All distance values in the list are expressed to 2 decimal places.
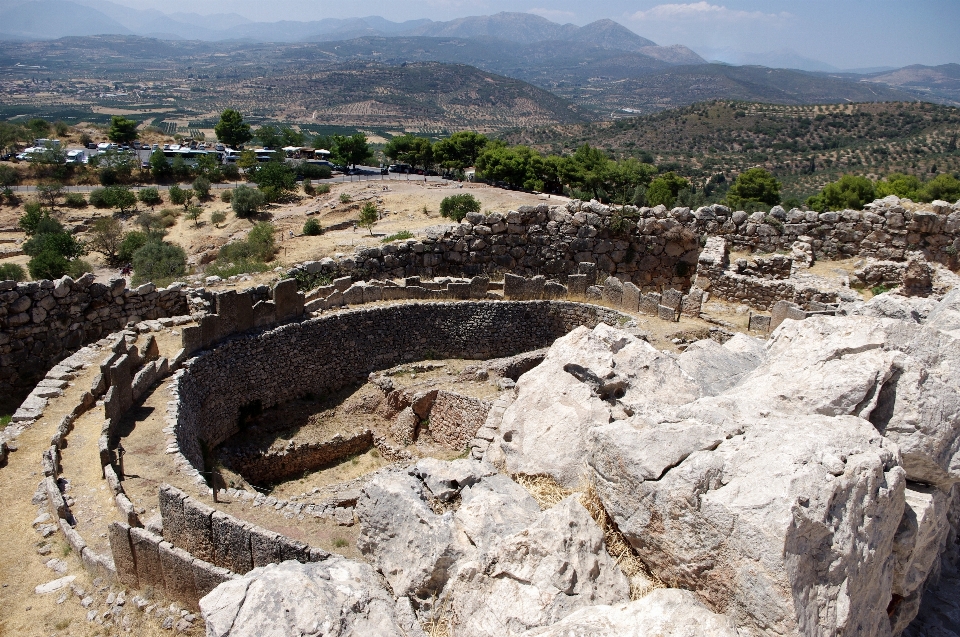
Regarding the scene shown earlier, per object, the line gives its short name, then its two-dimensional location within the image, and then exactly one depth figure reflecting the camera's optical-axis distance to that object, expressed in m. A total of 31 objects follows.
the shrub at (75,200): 52.88
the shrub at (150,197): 53.97
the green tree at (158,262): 29.58
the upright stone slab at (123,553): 7.89
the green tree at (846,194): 34.59
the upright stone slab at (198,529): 8.10
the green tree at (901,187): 30.76
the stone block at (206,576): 7.48
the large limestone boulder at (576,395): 7.61
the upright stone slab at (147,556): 7.82
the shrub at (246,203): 47.47
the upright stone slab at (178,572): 7.69
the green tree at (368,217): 39.16
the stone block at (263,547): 7.66
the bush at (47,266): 32.31
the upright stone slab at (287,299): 15.09
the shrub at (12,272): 30.38
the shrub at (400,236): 21.67
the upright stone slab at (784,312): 14.62
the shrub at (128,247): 39.91
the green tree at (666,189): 42.44
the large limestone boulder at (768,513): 4.73
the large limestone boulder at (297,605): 5.31
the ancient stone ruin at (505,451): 5.19
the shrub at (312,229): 37.91
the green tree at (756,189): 44.97
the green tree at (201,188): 55.03
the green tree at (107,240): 41.47
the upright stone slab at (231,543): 7.89
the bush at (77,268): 32.94
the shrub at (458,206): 38.06
